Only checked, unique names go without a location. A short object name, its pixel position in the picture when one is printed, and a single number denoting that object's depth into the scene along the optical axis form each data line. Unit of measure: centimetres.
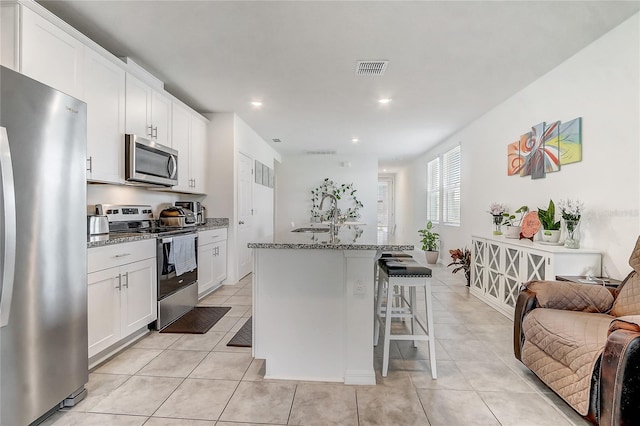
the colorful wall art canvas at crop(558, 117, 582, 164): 280
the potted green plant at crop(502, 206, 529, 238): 351
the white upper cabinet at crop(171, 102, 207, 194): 372
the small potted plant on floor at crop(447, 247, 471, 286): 468
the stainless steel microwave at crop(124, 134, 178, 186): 281
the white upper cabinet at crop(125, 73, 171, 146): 288
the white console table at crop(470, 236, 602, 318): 262
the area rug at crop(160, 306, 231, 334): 294
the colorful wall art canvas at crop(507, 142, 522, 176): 371
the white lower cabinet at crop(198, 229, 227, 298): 377
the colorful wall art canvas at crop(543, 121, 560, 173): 309
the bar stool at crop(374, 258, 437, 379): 213
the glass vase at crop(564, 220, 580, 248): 271
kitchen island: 204
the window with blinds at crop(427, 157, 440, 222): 700
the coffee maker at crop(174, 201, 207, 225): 405
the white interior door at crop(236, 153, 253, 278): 480
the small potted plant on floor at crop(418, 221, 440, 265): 665
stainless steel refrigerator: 140
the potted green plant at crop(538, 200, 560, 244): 298
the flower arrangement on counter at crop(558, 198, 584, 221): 274
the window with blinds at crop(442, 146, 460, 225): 582
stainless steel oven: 294
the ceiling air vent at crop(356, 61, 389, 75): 292
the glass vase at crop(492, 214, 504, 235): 390
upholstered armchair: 134
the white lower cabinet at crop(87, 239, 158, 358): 215
